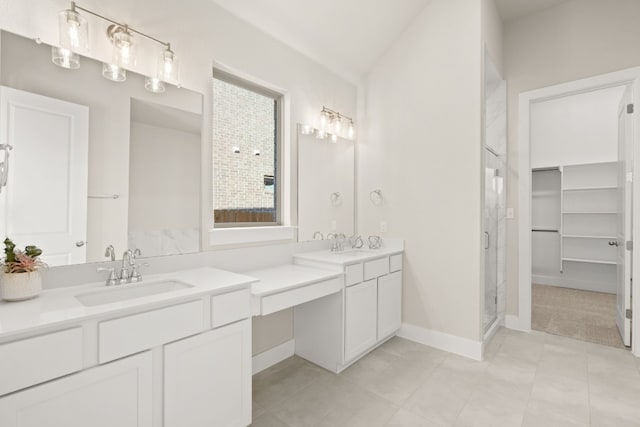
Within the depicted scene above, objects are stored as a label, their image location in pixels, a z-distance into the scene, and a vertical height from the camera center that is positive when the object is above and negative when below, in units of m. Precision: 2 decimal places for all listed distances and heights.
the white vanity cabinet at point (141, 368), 1.06 -0.61
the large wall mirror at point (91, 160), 1.44 +0.29
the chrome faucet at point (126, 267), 1.67 -0.28
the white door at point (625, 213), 2.82 +0.03
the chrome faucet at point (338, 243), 3.03 -0.27
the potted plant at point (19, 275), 1.30 -0.25
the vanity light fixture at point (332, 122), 3.03 +0.90
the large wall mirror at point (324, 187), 2.87 +0.27
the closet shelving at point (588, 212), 4.62 +0.07
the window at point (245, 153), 2.37 +0.50
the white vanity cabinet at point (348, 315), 2.43 -0.81
